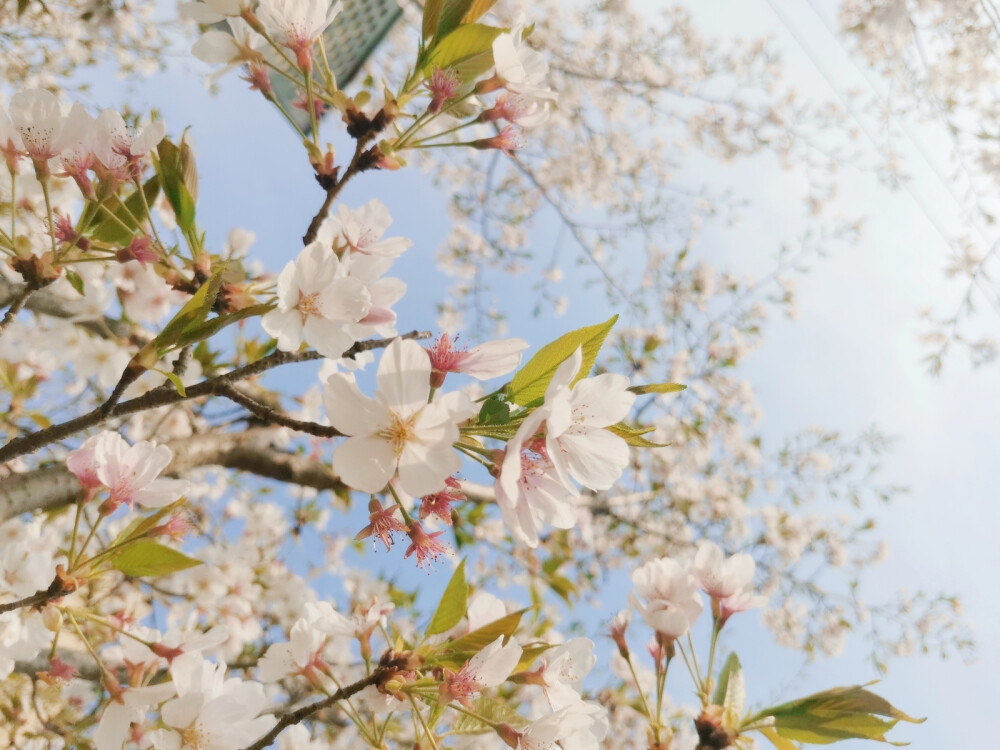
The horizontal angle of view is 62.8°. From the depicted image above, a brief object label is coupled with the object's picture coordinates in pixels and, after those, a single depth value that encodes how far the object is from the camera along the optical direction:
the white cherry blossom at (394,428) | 0.20
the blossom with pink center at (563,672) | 0.26
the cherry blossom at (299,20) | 0.24
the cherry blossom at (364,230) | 0.27
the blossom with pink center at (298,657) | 0.29
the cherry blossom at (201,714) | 0.24
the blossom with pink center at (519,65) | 0.24
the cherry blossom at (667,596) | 0.31
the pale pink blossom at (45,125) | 0.24
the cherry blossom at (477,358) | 0.22
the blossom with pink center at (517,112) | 0.27
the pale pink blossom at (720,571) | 0.33
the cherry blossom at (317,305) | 0.23
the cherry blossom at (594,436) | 0.21
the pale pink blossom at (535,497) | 0.21
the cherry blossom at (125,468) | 0.24
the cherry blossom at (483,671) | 0.23
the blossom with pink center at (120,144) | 0.24
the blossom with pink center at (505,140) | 0.29
